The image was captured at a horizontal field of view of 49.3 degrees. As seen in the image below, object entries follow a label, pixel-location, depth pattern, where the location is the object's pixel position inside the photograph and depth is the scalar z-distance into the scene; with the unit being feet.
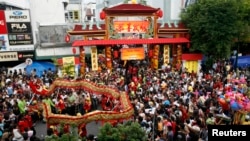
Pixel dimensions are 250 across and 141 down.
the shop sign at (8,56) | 66.45
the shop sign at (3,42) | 65.98
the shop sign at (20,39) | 66.90
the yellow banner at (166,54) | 69.05
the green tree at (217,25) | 63.00
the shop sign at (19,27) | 66.33
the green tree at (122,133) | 24.75
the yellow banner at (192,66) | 67.82
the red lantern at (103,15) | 66.28
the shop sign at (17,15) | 65.79
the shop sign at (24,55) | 68.49
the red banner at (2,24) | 65.31
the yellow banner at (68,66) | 58.13
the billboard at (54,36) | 72.64
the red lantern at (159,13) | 68.48
